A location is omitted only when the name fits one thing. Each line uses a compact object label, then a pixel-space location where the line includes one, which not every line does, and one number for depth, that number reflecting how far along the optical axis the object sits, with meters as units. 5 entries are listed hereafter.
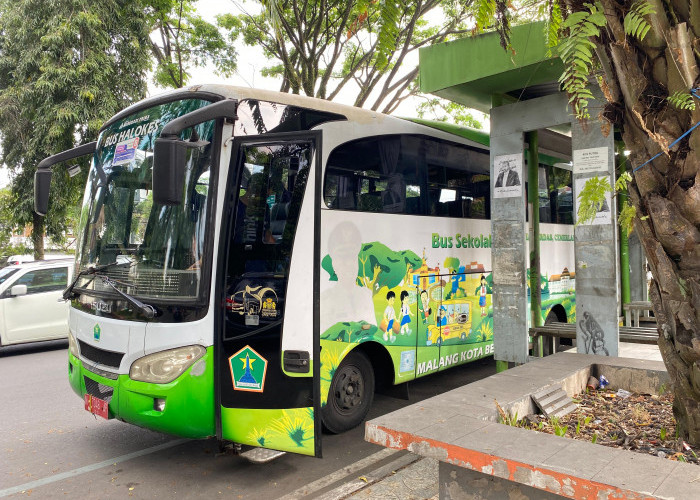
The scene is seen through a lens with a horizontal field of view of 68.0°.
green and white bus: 3.89
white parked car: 9.29
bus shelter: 4.98
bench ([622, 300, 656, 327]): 7.75
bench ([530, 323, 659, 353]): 5.75
